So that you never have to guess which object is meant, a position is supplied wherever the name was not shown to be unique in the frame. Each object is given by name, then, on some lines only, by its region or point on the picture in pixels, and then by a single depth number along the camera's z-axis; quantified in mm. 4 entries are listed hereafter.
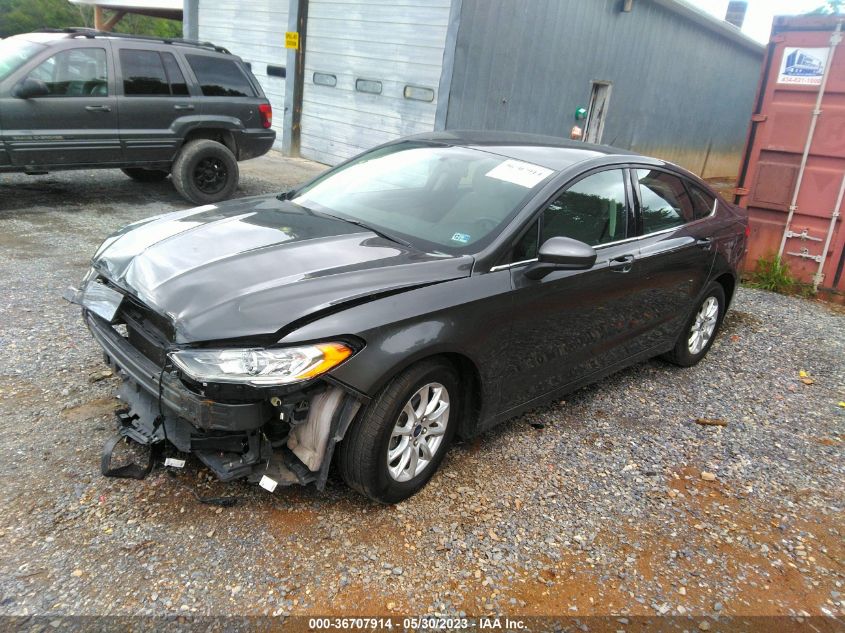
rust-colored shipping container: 6781
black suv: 6852
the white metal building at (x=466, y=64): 10234
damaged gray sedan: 2547
